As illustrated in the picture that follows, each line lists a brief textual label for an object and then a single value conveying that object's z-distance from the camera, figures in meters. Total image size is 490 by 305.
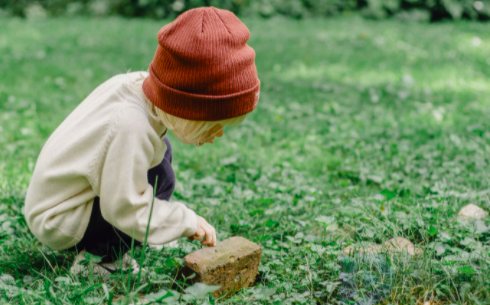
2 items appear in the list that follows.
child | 1.59
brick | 1.77
